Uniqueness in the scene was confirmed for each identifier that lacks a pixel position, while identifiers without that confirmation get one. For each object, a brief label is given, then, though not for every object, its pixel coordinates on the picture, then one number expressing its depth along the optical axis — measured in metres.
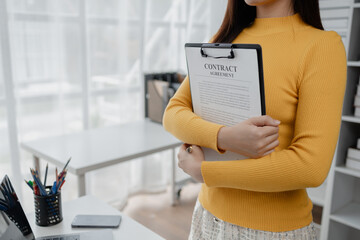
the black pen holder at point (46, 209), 1.12
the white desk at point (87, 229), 1.09
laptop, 0.88
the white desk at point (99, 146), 1.69
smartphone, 1.13
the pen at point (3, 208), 0.89
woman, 0.74
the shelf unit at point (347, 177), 1.81
